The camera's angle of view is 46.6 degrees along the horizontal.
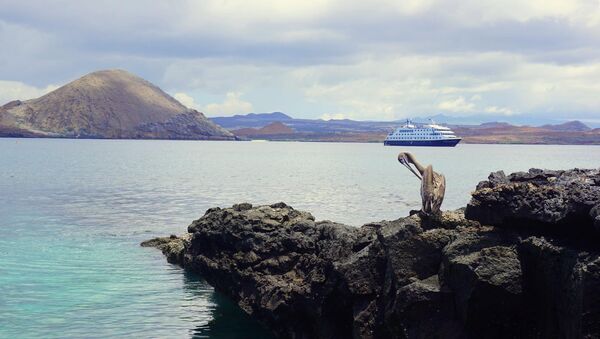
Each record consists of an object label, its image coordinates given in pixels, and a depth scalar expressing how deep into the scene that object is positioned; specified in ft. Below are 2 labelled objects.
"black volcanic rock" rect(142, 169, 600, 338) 37.83
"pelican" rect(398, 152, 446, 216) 50.14
